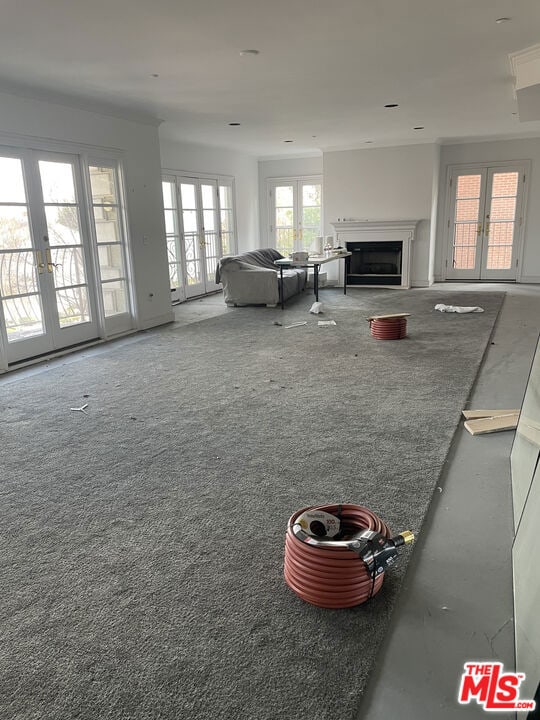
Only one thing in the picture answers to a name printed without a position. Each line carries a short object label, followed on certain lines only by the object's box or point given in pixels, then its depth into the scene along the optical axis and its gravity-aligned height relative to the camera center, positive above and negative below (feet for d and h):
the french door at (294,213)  35.53 +0.91
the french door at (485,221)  31.22 +0.00
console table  25.03 -1.71
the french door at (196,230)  28.50 -0.03
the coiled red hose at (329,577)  5.95 -3.94
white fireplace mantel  31.19 -0.49
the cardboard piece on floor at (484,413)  11.46 -4.11
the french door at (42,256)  16.22 -0.74
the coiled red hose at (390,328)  18.80 -3.64
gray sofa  26.22 -2.69
